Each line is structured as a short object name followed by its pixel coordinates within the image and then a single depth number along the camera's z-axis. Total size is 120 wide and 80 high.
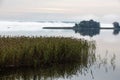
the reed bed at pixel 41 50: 21.17
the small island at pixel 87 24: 128.38
